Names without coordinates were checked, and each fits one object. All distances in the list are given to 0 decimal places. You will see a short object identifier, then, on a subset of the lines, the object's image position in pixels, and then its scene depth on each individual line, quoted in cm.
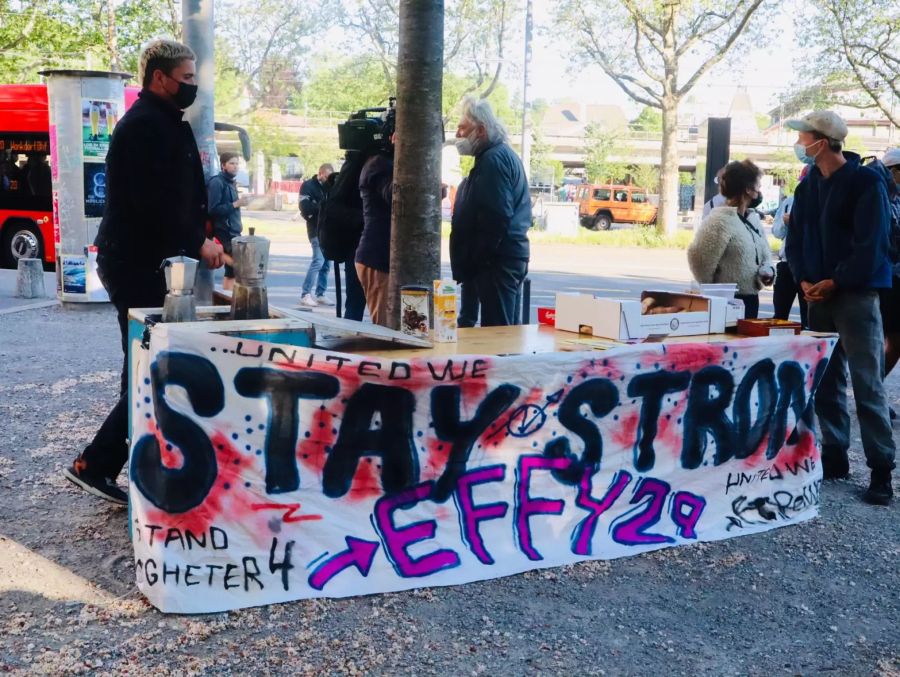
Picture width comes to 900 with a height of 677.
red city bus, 1725
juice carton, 421
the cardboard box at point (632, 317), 436
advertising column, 1118
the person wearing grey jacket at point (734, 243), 580
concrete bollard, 1270
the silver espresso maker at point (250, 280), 372
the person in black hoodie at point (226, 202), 1072
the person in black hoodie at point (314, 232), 1205
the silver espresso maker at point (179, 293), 357
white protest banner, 346
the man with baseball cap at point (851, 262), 488
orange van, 4441
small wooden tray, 464
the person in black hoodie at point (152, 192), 412
